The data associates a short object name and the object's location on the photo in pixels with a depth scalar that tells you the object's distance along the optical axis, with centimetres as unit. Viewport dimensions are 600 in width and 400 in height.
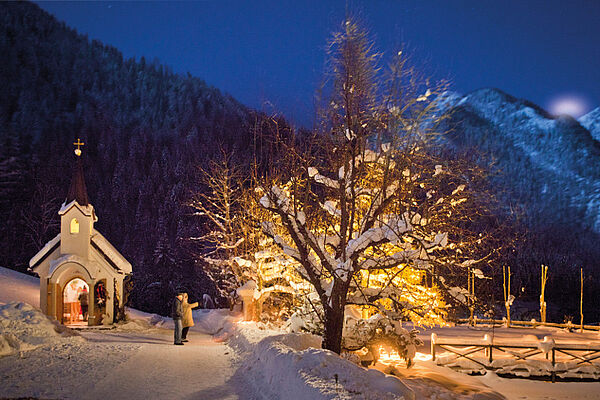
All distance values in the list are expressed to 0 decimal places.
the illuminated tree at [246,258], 1714
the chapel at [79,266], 2226
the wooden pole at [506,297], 3313
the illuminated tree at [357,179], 1148
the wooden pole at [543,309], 3324
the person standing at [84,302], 2455
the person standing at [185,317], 1559
